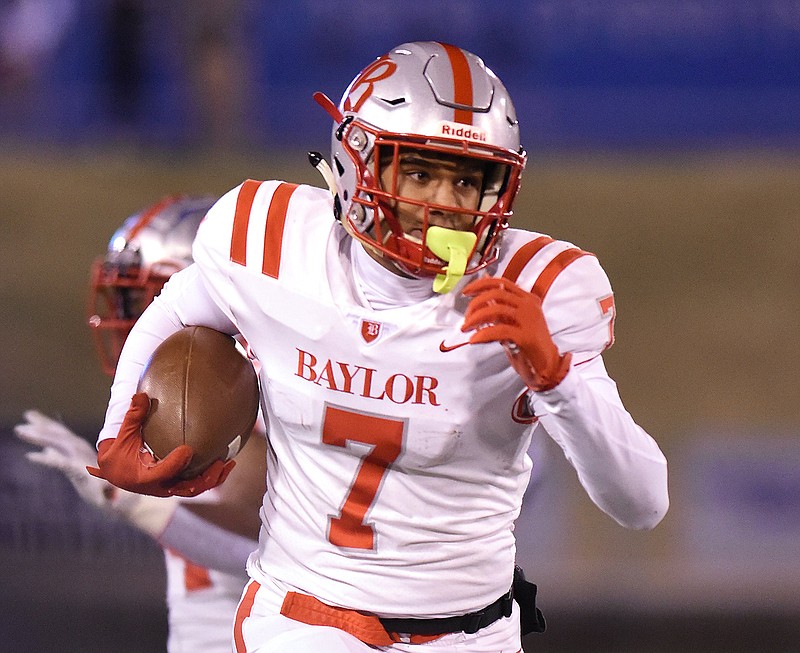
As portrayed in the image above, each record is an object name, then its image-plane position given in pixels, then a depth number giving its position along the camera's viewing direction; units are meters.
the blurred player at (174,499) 13.51
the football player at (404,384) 13.06
